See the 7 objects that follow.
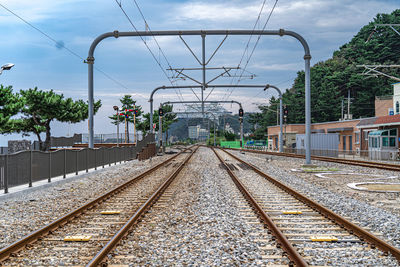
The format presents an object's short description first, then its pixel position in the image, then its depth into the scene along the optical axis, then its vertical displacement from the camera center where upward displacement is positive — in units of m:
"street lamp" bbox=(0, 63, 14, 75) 17.62 +3.39
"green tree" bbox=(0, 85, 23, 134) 36.25 +3.17
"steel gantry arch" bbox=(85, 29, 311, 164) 19.62 +5.38
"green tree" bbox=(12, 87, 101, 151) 50.47 +3.78
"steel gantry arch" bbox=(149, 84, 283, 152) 34.51 +4.75
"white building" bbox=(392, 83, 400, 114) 45.81 +4.72
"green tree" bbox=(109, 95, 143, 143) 86.81 +8.28
